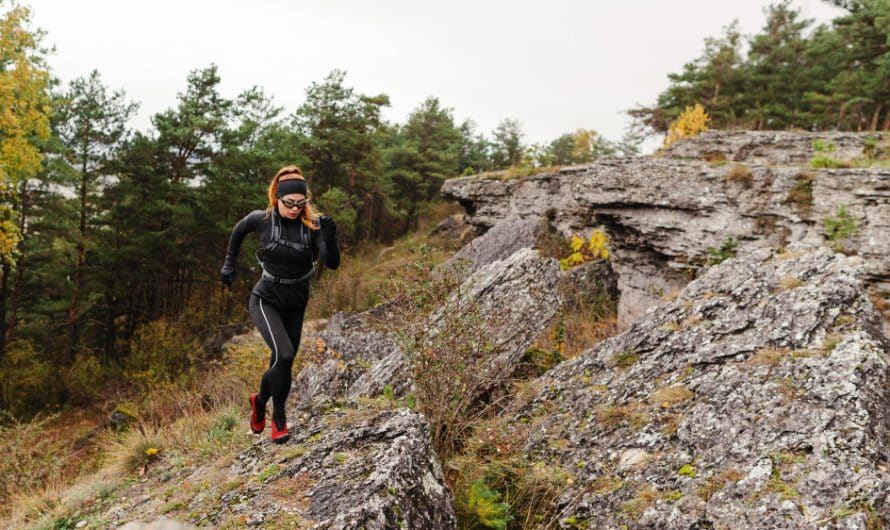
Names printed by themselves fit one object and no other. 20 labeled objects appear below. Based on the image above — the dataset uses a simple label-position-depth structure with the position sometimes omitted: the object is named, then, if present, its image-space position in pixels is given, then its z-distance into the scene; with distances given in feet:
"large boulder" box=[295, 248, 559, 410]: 16.65
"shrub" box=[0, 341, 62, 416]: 48.78
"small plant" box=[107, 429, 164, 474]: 16.49
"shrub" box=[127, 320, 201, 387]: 44.93
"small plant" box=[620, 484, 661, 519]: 10.41
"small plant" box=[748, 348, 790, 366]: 12.82
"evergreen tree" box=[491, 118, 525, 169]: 121.29
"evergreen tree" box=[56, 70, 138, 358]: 54.80
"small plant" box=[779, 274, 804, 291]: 15.51
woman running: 12.60
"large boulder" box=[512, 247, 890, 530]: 9.53
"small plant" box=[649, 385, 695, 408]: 13.10
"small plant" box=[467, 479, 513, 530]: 10.81
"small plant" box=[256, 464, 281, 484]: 10.90
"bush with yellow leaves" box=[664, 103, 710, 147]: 60.80
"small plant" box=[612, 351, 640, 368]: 15.96
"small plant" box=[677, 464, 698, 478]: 10.75
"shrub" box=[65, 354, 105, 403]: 51.31
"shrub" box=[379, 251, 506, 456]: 13.75
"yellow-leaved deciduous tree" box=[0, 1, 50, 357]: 35.94
